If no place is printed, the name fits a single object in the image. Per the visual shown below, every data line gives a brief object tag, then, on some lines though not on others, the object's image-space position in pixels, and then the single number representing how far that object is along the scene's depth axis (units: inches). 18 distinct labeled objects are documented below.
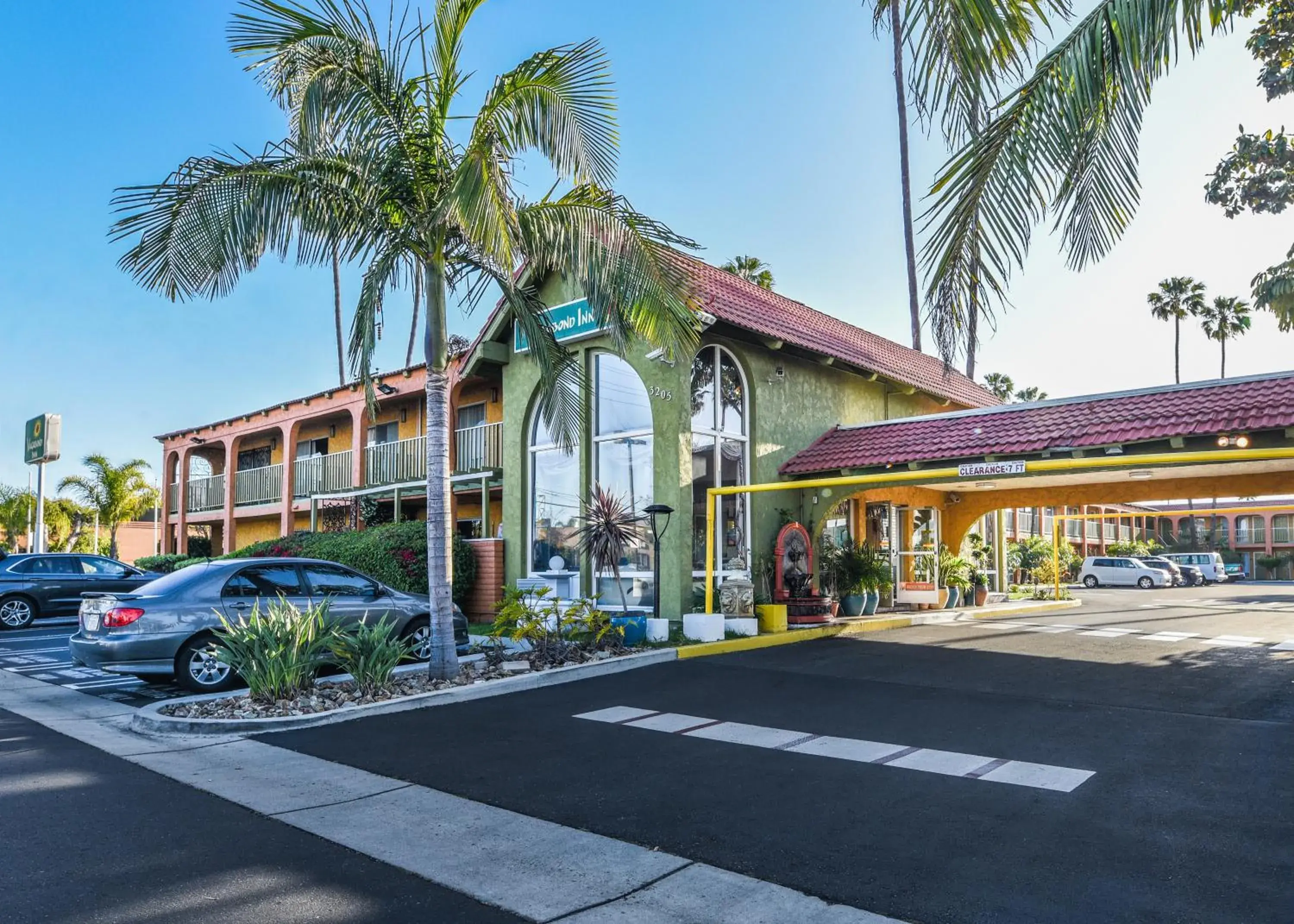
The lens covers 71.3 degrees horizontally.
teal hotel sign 609.0
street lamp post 529.3
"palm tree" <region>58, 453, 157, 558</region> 1450.5
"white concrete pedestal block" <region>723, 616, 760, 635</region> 546.6
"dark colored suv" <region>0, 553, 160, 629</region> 716.0
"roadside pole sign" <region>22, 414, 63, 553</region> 1053.8
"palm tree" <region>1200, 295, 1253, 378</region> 1902.1
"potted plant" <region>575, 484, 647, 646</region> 549.3
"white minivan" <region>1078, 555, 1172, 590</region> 1533.0
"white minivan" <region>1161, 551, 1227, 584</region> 1758.1
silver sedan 384.8
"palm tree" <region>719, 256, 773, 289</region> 1274.6
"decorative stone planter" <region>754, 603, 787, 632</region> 572.4
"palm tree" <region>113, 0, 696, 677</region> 368.8
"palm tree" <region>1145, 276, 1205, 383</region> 1930.4
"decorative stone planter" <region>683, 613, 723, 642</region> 525.7
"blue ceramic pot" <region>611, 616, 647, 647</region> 520.7
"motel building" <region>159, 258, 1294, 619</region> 523.8
